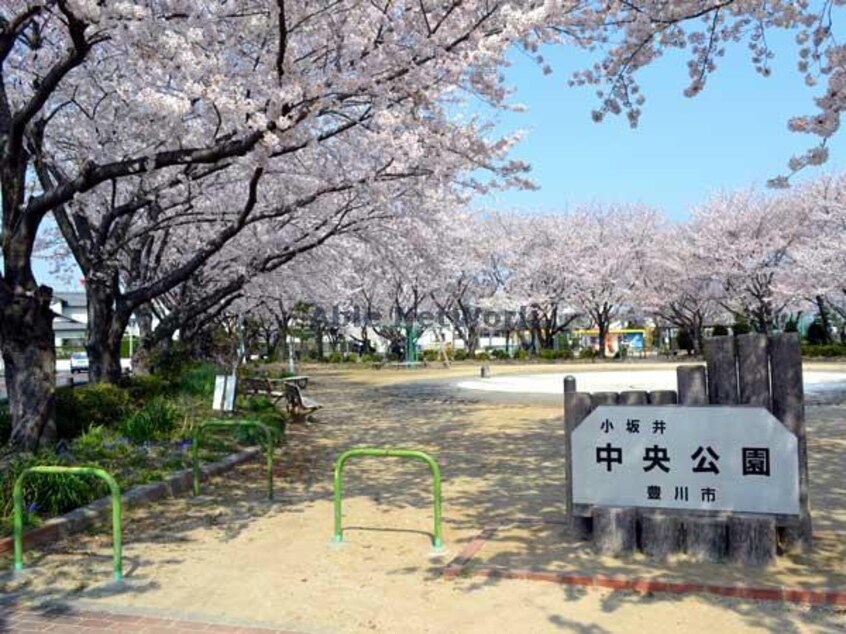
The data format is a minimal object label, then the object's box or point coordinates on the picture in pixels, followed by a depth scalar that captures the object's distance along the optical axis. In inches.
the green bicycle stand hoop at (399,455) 218.7
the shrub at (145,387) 518.0
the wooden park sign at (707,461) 198.1
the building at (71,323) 2743.6
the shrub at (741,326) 1765.6
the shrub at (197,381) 590.9
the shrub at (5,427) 355.3
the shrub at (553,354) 1690.5
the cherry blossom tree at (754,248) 1461.6
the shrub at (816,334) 1718.8
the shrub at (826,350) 1433.3
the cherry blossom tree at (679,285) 1620.3
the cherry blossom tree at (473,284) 1743.4
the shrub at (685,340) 1853.1
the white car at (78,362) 1521.9
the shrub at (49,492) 244.5
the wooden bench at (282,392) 543.8
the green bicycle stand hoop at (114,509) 198.1
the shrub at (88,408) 387.5
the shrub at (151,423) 380.2
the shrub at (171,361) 689.0
